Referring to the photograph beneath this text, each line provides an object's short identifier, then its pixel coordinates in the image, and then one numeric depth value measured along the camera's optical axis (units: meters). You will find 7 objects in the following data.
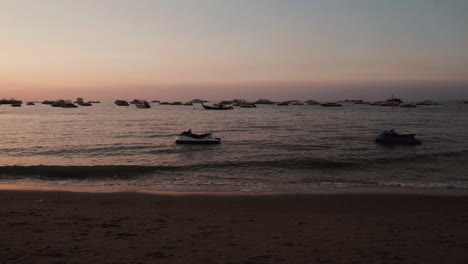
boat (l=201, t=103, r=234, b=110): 125.47
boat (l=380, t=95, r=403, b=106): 168.55
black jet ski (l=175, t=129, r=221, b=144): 31.44
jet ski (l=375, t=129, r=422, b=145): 32.14
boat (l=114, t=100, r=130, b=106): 181.95
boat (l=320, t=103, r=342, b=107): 176.77
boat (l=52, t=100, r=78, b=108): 145.90
